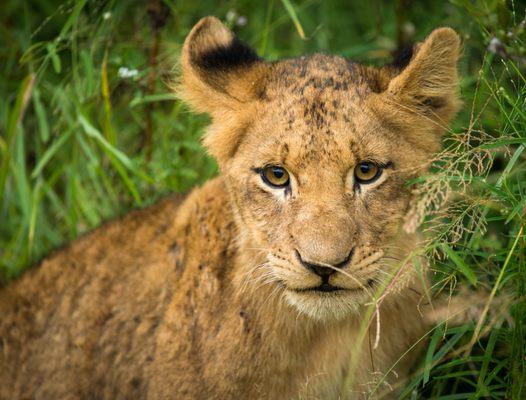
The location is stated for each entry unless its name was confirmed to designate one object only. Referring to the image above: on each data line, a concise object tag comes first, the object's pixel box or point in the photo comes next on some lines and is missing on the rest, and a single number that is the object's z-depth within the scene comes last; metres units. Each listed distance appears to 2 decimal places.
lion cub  6.91
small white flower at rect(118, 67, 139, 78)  9.99
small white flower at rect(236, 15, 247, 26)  10.90
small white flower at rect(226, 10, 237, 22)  11.05
